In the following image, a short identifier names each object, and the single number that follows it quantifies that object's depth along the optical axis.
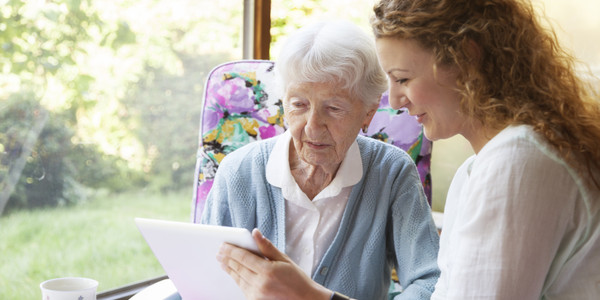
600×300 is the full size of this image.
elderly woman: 1.44
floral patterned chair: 1.86
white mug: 1.29
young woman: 0.88
